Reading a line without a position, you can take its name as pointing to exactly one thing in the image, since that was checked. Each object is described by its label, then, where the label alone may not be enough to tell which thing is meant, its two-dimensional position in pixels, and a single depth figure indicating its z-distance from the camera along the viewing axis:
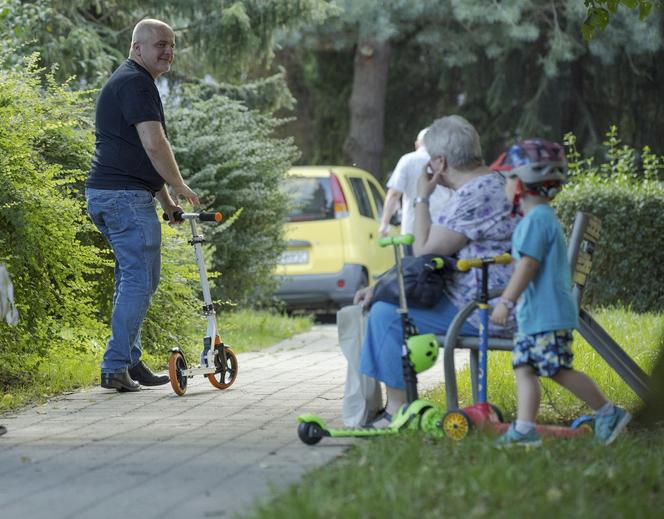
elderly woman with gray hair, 12.48
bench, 12.20
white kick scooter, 16.02
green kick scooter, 11.87
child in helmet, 11.20
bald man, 15.95
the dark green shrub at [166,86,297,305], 26.17
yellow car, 31.50
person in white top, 23.25
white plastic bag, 13.01
